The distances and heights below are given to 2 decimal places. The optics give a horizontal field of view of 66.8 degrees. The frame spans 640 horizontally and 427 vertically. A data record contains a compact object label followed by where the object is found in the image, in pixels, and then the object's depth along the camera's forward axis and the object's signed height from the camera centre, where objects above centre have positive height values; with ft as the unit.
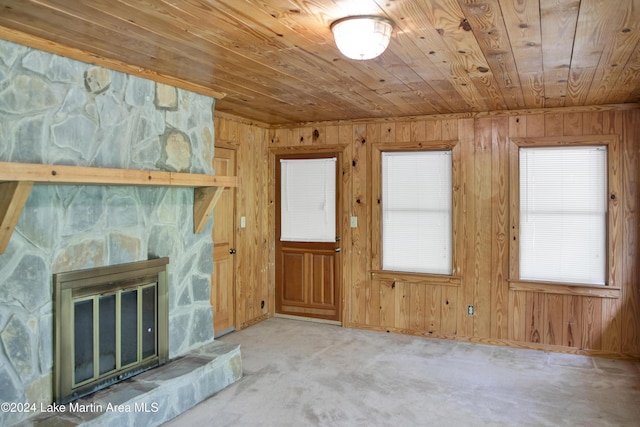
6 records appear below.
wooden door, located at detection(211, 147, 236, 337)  16.34 -1.39
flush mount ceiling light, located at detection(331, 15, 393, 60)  7.42 +2.79
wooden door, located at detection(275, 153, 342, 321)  18.20 -2.31
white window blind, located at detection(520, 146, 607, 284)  14.66 -0.04
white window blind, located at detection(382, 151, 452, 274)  16.47 +0.05
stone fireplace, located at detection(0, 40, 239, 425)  8.41 +0.24
